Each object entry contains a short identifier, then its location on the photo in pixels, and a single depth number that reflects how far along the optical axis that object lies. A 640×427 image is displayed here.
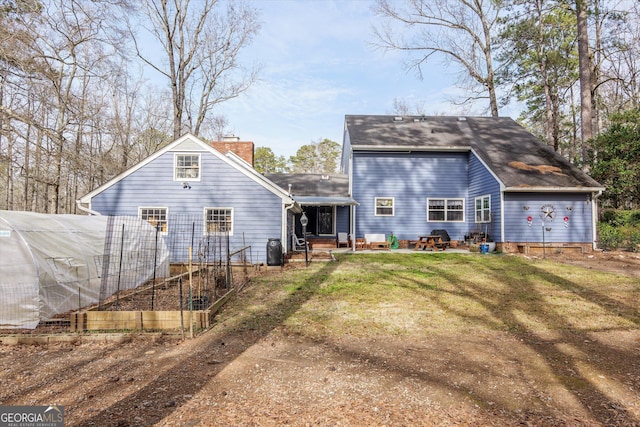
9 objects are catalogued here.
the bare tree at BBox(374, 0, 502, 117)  24.14
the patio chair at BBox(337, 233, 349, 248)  18.45
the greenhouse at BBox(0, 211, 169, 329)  5.89
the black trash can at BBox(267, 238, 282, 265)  12.61
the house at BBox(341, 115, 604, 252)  15.33
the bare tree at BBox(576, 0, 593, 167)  18.16
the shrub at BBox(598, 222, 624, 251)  15.15
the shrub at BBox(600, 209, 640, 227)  16.34
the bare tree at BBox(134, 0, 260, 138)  20.55
